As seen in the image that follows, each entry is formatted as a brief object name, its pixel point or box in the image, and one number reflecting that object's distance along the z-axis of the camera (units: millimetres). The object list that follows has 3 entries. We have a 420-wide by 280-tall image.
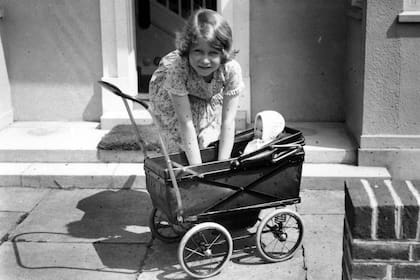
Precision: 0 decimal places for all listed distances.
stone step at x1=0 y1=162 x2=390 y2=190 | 5828
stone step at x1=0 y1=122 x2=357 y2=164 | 6125
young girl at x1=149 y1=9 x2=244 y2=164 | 4027
